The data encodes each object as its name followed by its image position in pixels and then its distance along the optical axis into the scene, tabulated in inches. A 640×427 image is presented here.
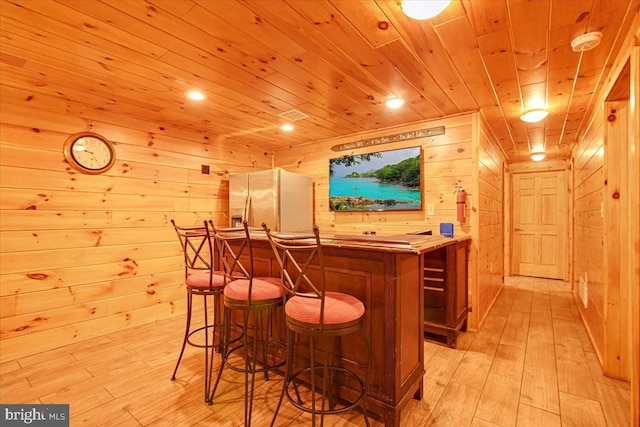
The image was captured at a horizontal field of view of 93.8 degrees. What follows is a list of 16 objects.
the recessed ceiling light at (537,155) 204.8
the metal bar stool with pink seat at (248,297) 69.8
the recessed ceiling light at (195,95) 106.0
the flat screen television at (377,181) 138.9
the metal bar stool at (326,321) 57.1
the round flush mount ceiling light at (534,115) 120.3
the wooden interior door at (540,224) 223.0
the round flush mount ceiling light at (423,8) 57.7
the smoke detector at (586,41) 70.7
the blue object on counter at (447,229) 125.4
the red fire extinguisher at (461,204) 124.1
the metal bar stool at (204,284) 80.8
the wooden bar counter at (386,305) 65.8
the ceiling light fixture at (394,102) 111.0
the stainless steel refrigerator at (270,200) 149.6
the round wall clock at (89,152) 115.6
